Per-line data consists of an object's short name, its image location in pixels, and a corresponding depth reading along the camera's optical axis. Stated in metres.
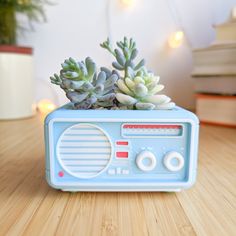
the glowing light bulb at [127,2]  1.36
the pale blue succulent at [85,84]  0.42
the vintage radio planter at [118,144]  0.40
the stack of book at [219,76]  1.04
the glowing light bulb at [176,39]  1.37
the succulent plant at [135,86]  0.42
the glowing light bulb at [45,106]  1.46
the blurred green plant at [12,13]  1.21
